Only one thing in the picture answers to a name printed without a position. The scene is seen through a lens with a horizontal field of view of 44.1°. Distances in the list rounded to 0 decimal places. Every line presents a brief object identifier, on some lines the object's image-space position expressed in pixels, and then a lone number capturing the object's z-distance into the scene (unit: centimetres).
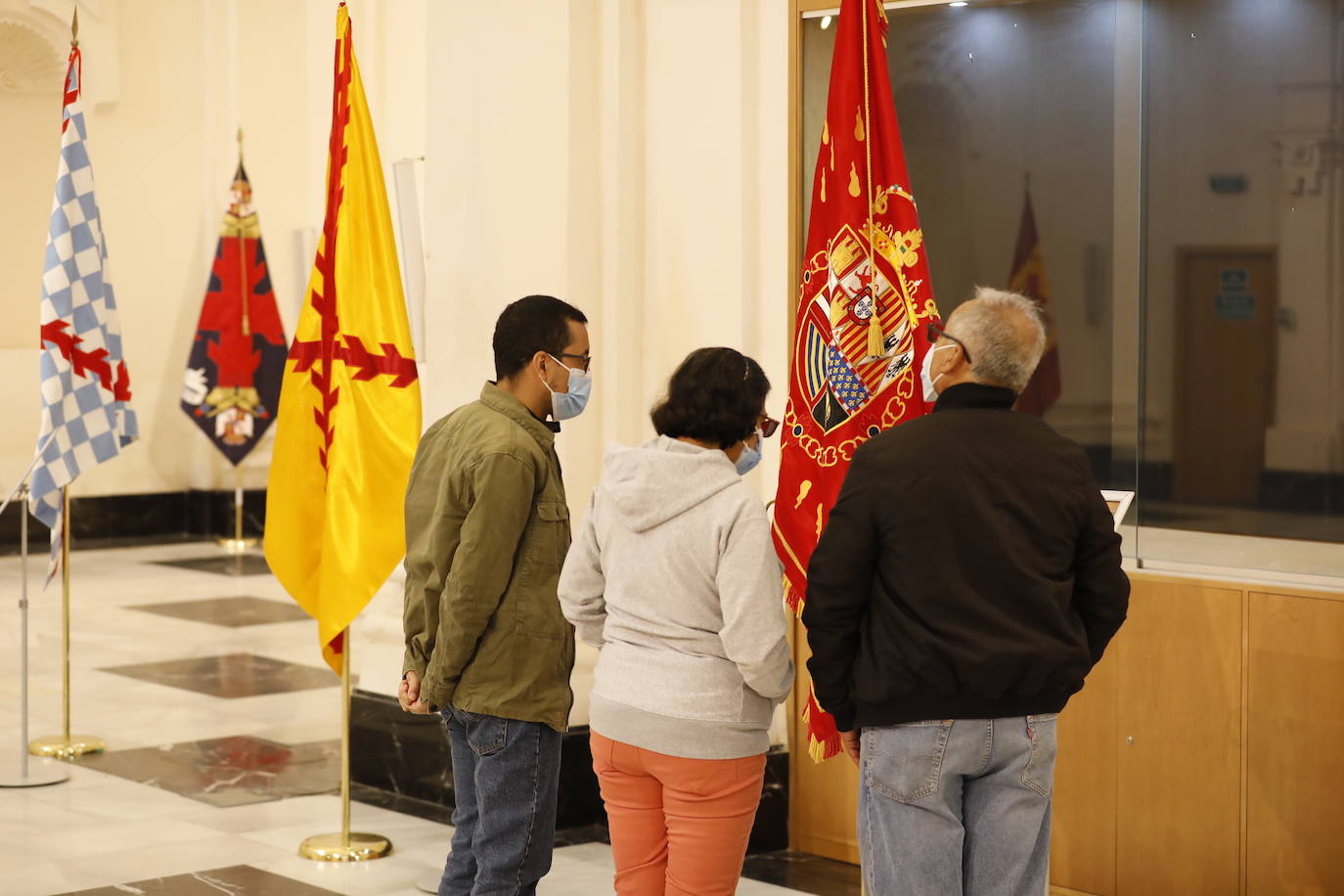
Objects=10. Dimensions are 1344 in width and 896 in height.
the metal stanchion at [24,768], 587
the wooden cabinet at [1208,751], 412
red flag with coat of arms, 389
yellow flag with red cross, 479
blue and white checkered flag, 598
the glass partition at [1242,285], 445
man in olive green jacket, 343
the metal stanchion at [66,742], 632
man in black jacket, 271
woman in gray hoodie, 288
